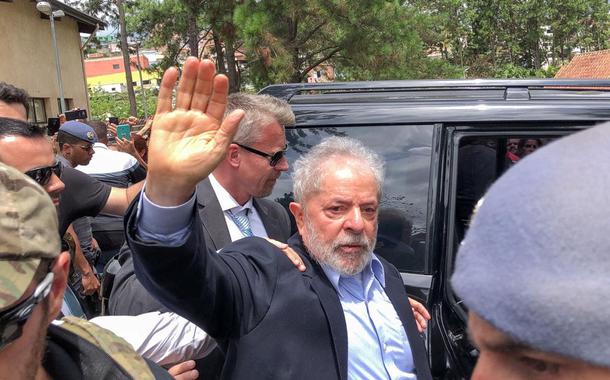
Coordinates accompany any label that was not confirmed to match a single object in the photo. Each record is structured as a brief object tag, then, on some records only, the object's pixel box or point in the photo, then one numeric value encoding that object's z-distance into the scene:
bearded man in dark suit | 1.37
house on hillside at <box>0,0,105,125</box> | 19.23
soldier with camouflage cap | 1.00
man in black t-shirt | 2.21
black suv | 2.32
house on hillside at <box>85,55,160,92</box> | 86.62
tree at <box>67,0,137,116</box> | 30.95
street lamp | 16.20
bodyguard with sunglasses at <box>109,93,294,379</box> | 2.35
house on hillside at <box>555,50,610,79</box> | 24.81
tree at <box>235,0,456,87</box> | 9.86
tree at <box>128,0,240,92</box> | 11.20
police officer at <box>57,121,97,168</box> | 4.41
